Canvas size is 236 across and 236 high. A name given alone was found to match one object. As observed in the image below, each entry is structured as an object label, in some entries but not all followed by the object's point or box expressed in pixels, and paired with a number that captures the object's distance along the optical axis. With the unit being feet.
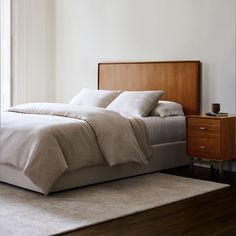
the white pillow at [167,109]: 17.36
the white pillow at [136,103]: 17.22
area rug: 10.57
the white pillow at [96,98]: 18.70
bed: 13.92
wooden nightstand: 15.94
